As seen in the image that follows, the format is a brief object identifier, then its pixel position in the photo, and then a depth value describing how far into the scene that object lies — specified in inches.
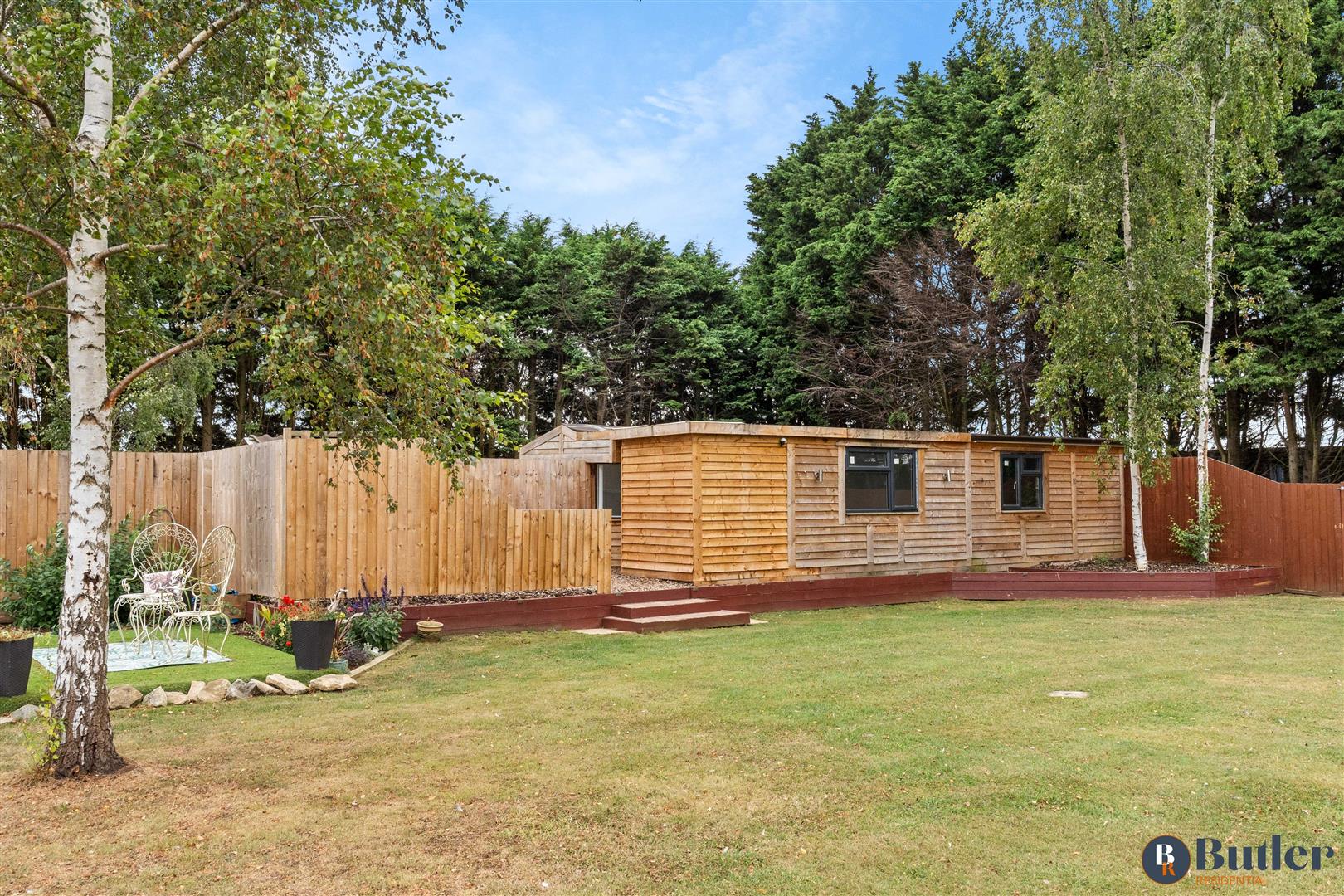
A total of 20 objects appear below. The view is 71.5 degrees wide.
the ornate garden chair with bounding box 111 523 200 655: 319.0
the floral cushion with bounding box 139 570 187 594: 323.6
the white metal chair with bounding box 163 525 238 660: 315.9
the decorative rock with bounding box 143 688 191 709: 245.1
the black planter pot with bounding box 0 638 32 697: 242.1
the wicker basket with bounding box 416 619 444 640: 368.8
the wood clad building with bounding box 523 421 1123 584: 482.0
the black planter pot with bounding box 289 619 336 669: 298.7
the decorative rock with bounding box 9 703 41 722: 224.8
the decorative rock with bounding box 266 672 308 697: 266.8
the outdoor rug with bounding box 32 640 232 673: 296.0
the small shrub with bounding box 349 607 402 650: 339.6
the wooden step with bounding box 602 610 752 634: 405.1
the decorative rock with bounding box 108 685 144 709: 238.5
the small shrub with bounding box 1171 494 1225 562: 582.9
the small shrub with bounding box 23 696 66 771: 174.2
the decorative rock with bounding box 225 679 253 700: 258.7
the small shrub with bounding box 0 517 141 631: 367.9
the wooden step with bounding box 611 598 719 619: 418.6
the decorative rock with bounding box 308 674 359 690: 271.4
